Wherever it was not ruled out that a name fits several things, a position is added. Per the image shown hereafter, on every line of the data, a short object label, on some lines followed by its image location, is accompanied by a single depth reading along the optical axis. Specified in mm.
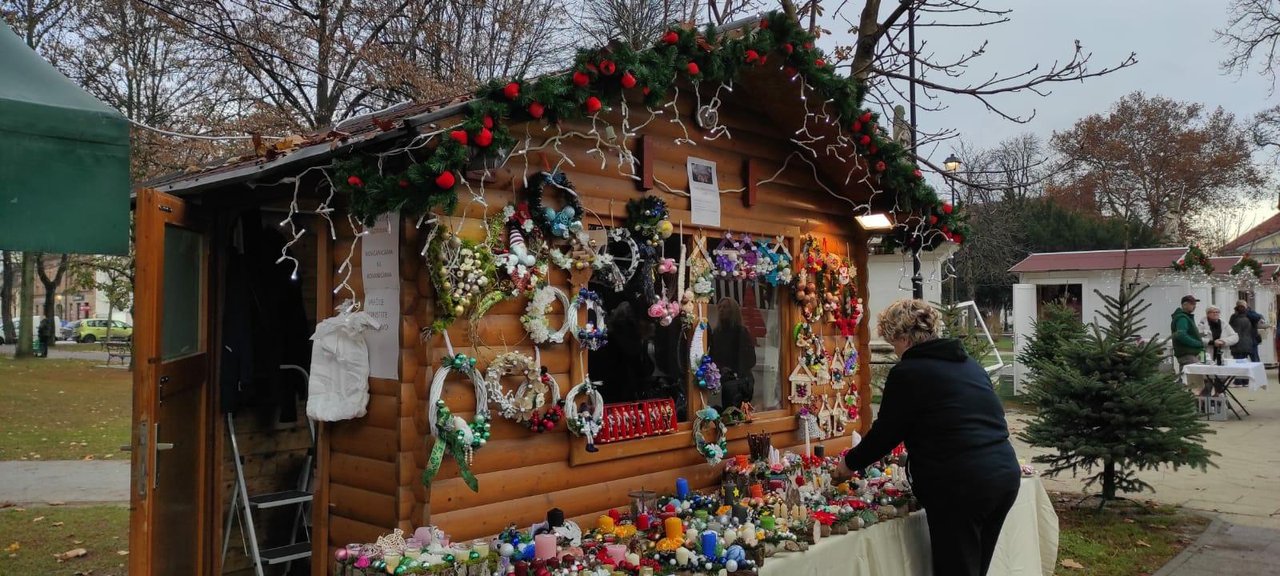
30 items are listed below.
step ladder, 4844
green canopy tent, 2572
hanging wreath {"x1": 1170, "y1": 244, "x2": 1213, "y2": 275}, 16573
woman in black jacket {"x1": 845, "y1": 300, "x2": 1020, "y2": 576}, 3969
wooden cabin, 3865
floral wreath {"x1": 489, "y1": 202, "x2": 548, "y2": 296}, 4090
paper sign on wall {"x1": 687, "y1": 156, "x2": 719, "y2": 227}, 5316
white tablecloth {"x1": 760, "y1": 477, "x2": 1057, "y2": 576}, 4246
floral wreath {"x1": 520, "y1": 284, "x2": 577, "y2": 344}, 4258
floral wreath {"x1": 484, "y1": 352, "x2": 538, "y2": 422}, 4043
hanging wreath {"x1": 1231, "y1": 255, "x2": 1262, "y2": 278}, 17016
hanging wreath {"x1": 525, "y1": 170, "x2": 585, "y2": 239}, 4305
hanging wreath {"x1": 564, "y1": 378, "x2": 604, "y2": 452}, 4418
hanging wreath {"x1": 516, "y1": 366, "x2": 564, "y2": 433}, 4219
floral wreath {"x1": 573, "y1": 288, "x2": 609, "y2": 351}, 4512
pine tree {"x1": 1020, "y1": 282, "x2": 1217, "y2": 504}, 7137
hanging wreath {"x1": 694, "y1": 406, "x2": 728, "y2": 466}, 5195
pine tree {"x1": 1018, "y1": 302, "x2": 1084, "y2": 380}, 11852
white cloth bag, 4012
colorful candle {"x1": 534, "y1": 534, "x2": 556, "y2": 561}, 3717
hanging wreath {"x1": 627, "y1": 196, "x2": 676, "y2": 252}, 4848
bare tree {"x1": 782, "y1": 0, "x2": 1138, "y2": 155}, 8266
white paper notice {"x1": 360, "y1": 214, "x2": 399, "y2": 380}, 3906
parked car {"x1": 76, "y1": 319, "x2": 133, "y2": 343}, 40125
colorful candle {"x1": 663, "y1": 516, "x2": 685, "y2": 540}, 4156
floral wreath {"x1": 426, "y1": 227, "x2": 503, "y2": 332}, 3799
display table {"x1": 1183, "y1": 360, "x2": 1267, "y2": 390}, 12555
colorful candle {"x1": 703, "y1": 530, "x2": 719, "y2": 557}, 3895
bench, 25964
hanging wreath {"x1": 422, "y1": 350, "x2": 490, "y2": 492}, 3756
